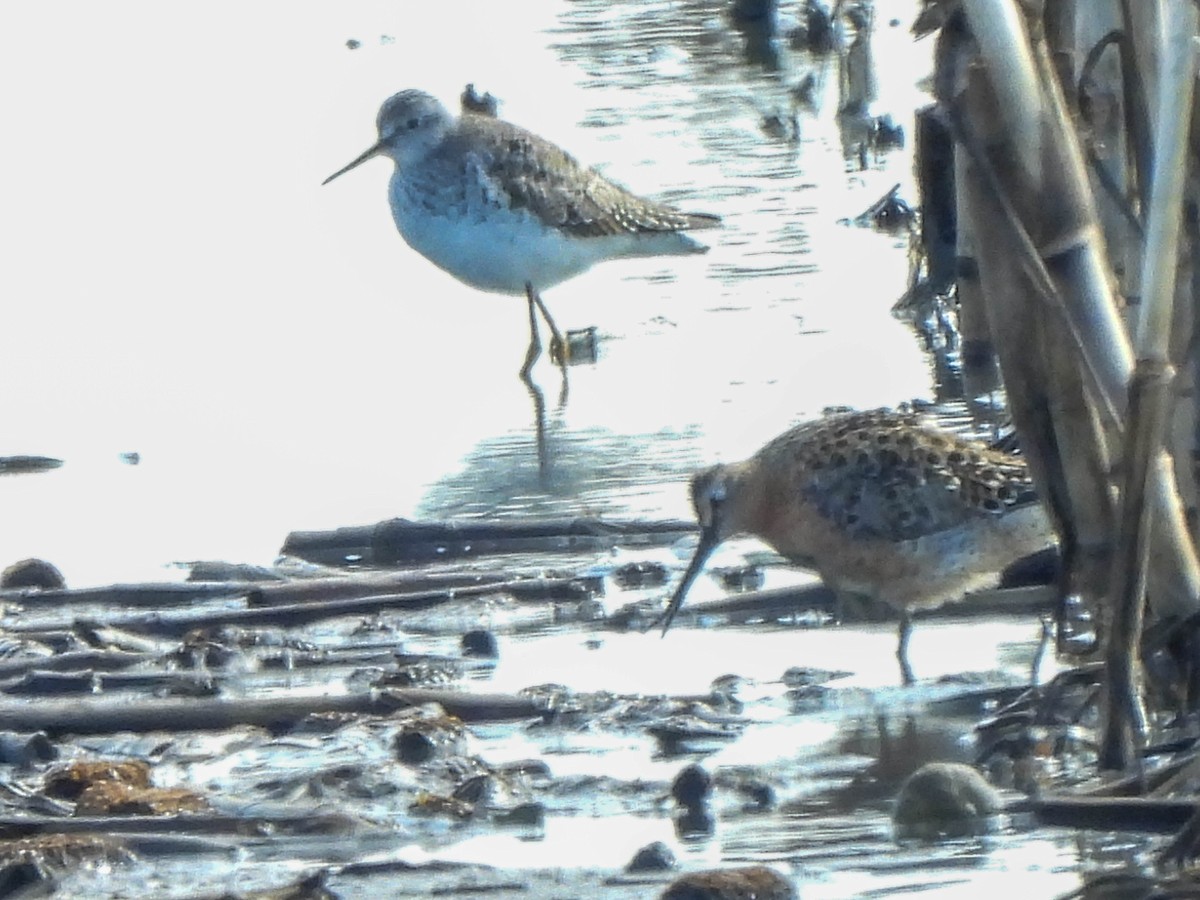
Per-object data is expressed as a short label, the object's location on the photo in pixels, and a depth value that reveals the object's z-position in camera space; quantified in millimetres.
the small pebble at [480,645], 12672
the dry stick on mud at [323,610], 13117
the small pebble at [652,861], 9484
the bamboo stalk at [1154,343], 9547
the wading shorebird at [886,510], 13164
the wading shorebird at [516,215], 21016
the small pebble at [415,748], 11055
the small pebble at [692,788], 10312
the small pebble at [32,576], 13984
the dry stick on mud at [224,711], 11594
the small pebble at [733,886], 8812
